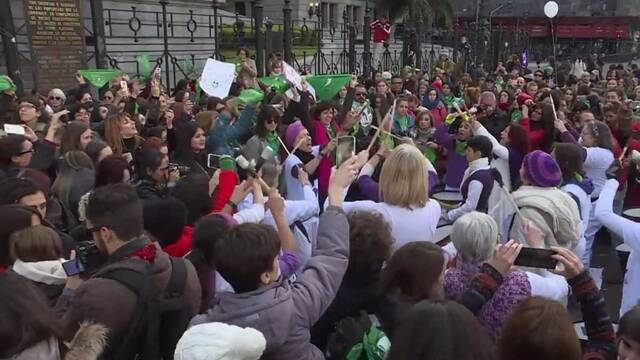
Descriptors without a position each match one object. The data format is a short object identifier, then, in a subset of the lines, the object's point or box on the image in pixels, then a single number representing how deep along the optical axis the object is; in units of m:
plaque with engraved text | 11.54
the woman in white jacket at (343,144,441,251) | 3.74
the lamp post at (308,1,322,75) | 16.37
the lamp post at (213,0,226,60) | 13.34
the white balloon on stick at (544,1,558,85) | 19.25
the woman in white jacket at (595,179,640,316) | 3.69
